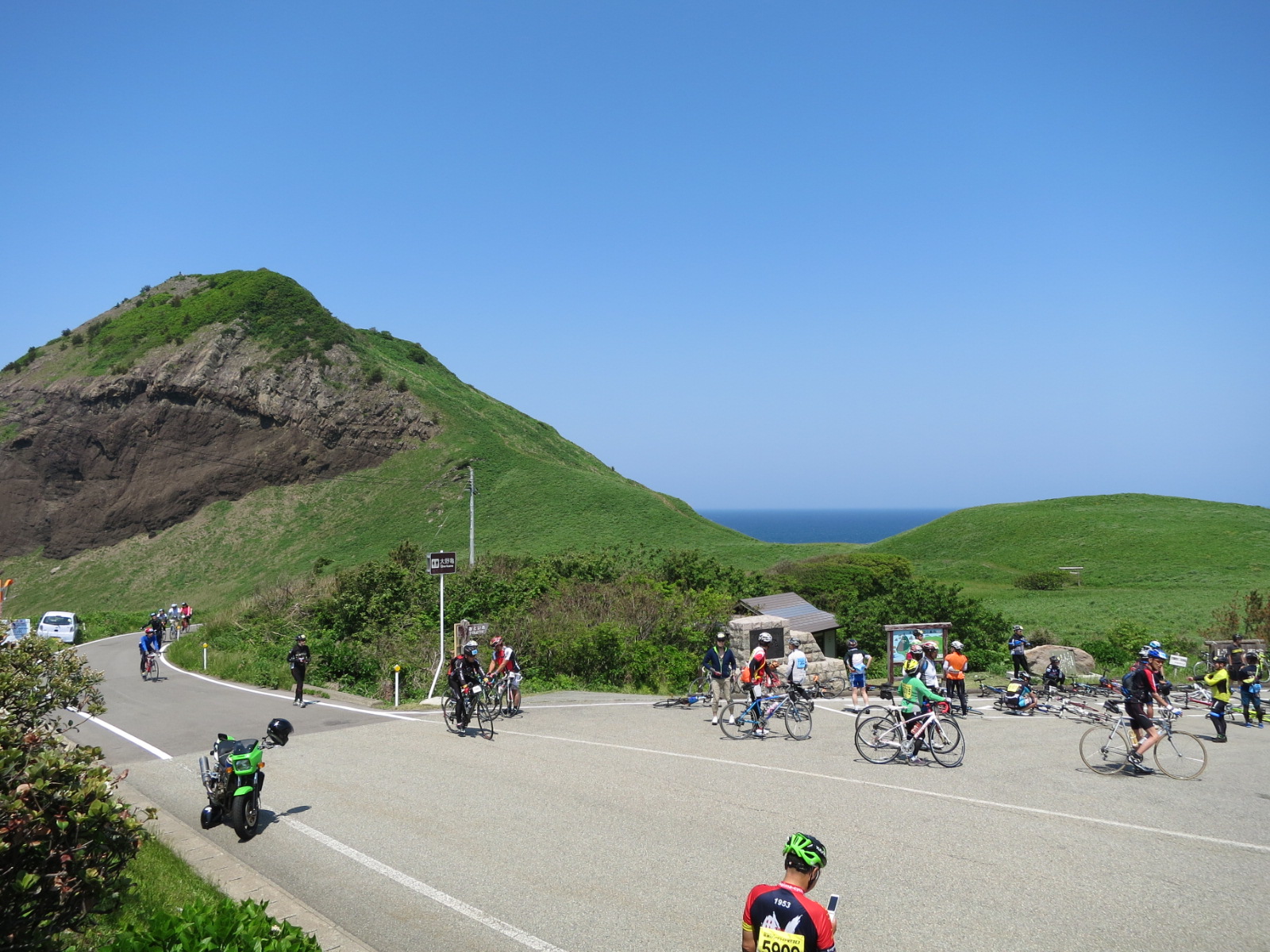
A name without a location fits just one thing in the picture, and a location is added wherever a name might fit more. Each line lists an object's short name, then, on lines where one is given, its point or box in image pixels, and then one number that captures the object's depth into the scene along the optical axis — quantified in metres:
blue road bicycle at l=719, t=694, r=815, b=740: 15.07
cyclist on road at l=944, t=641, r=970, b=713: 17.69
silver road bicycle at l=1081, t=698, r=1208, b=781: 12.38
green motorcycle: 9.21
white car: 38.34
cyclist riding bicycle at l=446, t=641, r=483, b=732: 15.23
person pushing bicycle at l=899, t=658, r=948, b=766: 12.91
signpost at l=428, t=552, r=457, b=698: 19.00
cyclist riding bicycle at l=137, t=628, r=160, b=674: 25.99
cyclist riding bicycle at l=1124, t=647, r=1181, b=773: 12.14
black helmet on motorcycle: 10.62
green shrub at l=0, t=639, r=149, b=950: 4.46
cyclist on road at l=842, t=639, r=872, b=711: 18.42
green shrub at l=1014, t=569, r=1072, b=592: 61.31
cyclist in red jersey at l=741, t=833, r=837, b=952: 4.30
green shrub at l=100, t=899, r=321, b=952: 4.39
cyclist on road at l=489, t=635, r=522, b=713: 16.89
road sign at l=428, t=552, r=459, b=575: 19.03
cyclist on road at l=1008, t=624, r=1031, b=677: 20.23
